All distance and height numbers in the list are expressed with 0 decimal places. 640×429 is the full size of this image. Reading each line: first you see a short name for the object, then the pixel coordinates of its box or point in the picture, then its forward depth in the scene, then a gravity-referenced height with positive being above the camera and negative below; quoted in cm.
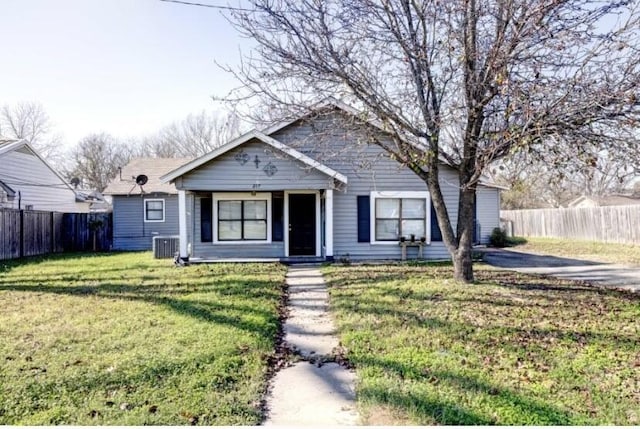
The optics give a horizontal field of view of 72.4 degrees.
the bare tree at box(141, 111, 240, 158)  4128 +877
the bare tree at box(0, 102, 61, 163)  4316 +1011
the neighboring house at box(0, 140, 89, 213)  1898 +222
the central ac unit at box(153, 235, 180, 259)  1461 -71
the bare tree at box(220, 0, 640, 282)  650 +262
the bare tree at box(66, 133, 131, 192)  4522 +679
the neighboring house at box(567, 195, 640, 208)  4097 +225
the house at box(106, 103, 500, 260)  1349 +30
